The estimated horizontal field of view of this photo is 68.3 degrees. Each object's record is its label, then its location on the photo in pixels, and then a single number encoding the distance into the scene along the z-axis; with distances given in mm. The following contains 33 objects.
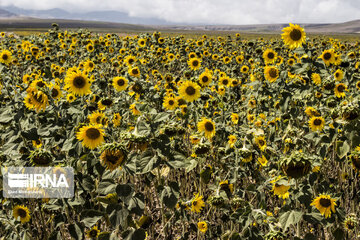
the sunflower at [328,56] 5363
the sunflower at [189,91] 4762
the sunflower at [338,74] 5574
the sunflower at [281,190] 3018
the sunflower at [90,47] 9898
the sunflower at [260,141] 3629
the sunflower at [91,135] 2781
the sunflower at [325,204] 2814
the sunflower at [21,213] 3130
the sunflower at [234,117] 5328
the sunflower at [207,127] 3861
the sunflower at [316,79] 5139
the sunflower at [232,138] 3894
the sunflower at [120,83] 5309
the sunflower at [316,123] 3982
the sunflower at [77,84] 4344
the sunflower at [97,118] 3967
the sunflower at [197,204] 3262
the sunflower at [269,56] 6723
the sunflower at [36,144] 3992
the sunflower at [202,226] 3354
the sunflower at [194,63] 7174
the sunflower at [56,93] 3926
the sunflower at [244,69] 9129
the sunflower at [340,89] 5207
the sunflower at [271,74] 5324
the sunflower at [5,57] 6089
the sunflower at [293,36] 4488
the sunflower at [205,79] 5387
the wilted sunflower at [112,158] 2049
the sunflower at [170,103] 5004
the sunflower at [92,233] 3158
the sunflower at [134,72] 4998
